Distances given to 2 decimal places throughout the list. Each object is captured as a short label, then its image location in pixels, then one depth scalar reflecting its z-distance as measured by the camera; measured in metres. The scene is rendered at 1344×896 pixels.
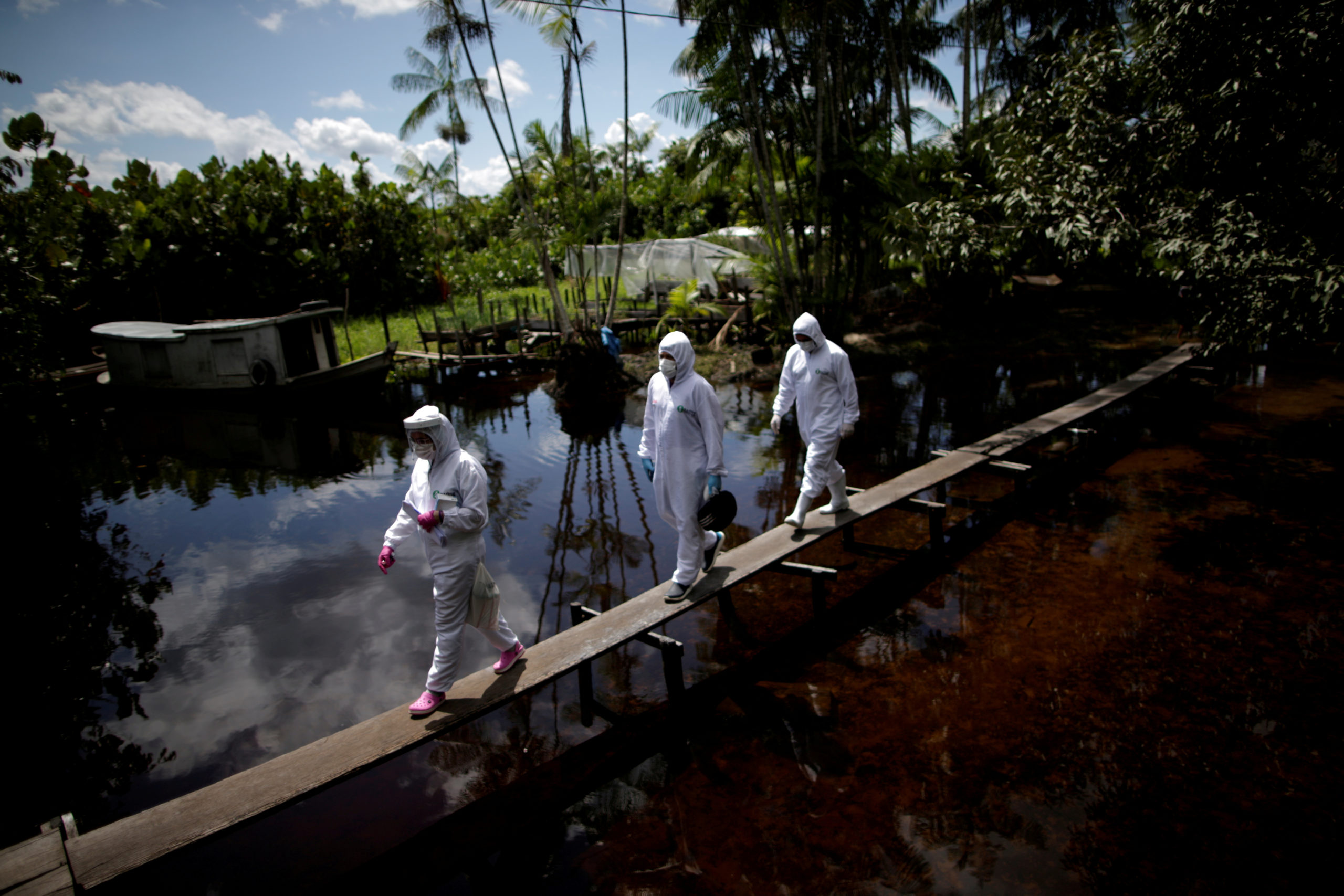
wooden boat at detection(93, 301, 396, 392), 15.09
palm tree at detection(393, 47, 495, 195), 19.38
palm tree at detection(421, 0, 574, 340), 13.65
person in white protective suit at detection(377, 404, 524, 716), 3.78
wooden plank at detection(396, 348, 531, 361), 17.11
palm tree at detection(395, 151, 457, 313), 25.30
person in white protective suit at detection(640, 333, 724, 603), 4.67
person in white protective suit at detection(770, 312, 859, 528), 5.77
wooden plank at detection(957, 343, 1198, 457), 8.36
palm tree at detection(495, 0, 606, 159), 13.77
